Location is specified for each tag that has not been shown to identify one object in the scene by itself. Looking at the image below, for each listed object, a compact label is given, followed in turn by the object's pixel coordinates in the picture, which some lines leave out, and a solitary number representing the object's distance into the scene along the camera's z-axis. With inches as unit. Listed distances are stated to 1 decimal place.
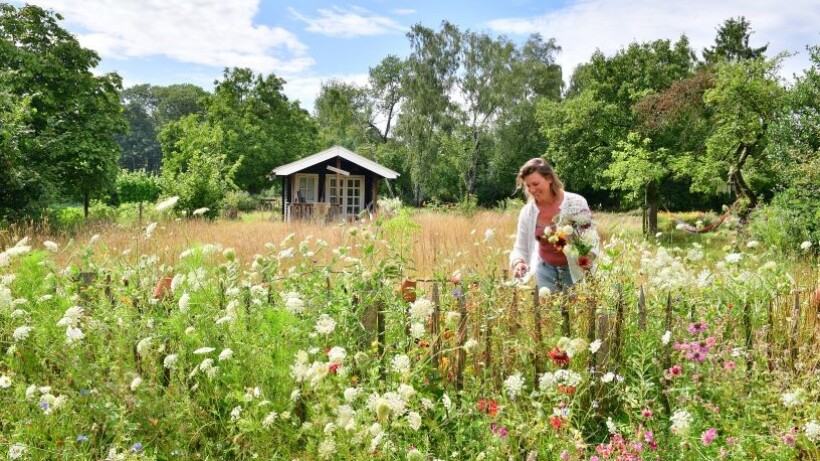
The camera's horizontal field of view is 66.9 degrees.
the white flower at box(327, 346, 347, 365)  85.5
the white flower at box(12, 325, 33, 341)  108.3
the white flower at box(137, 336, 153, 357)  98.4
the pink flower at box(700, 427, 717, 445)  83.5
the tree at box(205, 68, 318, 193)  1312.7
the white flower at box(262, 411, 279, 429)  83.4
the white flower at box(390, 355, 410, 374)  85.4
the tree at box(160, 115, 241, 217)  774.5
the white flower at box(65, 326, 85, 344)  100.0
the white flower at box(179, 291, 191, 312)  104.8
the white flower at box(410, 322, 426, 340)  92.7
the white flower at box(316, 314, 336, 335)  92.0
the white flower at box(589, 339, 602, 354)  91.7
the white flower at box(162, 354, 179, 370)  97.0
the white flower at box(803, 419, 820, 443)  81.4
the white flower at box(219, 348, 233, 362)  92.5
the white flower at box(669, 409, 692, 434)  81.7
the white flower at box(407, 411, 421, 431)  77.2
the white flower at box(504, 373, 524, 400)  87.5
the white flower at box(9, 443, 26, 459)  89.3
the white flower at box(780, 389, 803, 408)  85.4
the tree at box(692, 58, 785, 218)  575.5
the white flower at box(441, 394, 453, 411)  89.8
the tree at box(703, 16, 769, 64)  1456.7
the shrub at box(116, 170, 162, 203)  1375.5
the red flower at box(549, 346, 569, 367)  92.7
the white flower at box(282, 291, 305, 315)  98.7
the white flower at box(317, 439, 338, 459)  78.3
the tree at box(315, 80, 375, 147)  1678.2
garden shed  889.5
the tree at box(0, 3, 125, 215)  630.5
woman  148.6
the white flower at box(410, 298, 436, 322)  90.4
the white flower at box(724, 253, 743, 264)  134.3
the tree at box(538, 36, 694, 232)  876.0
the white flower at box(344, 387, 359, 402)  79.3
